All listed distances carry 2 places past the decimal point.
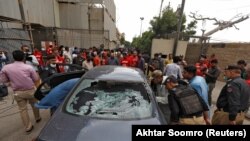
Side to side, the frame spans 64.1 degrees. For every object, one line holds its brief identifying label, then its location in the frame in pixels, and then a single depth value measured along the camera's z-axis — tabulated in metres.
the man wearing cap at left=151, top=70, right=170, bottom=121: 3.38
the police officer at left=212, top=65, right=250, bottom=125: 2.99
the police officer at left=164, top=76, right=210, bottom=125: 2.75
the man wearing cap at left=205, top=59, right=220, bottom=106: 5.69
